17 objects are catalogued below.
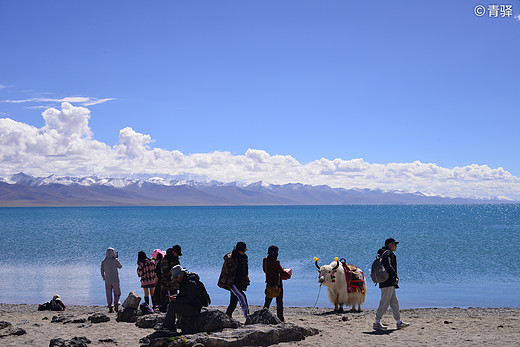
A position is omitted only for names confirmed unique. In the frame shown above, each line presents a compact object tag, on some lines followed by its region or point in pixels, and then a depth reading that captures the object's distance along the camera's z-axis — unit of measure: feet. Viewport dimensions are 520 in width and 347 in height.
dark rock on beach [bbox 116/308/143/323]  36.63
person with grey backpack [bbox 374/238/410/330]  33.22
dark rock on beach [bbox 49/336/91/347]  27.71
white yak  44.37
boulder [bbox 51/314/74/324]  36.92
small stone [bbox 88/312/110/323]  35.86
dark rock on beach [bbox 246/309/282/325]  31.53
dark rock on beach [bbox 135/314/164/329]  34.06
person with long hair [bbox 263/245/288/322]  34.09
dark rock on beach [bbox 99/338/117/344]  30.09
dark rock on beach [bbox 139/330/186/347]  27.61
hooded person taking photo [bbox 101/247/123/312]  40.88
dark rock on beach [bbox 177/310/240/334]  29.81
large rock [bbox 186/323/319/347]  27.66
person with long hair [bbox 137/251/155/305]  40.27
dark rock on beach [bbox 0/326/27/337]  32.07
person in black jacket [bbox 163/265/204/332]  28.78
